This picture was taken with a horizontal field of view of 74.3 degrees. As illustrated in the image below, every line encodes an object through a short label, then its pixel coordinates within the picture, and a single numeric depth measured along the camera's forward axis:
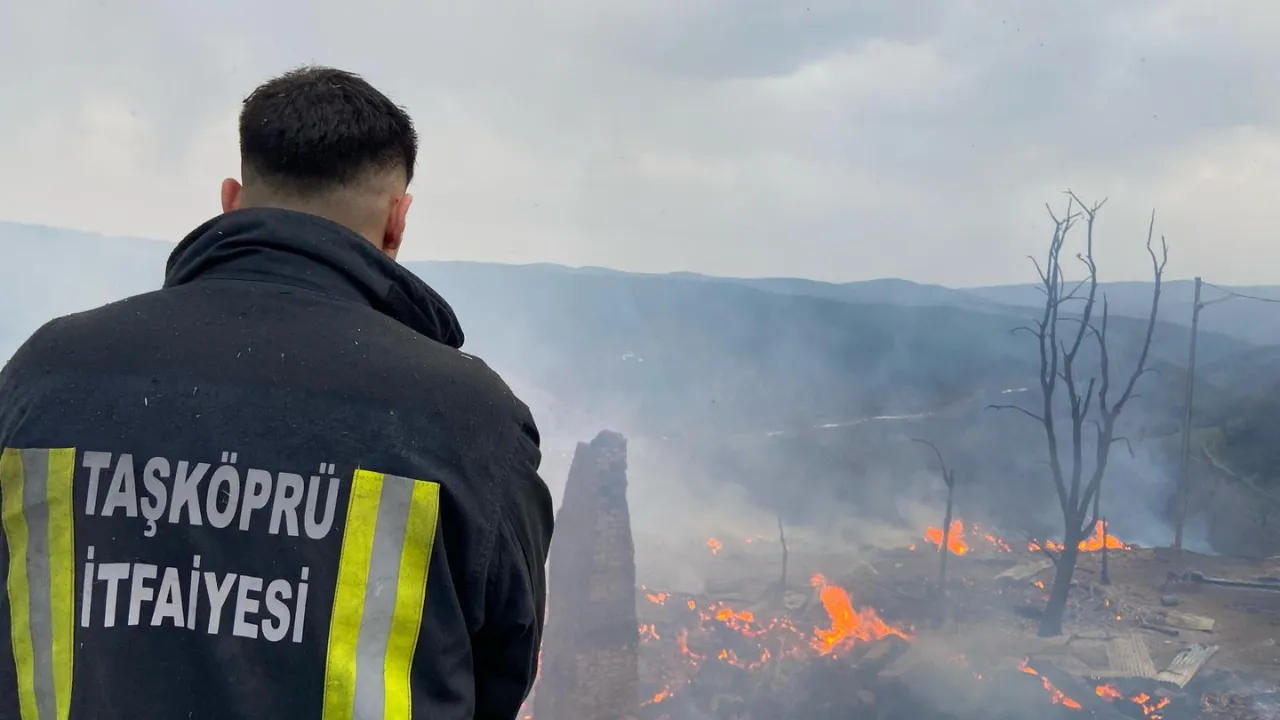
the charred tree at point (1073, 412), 13.05
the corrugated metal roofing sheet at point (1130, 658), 11.60
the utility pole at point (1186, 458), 14.19
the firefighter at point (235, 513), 1.18
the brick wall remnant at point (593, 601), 11.56
